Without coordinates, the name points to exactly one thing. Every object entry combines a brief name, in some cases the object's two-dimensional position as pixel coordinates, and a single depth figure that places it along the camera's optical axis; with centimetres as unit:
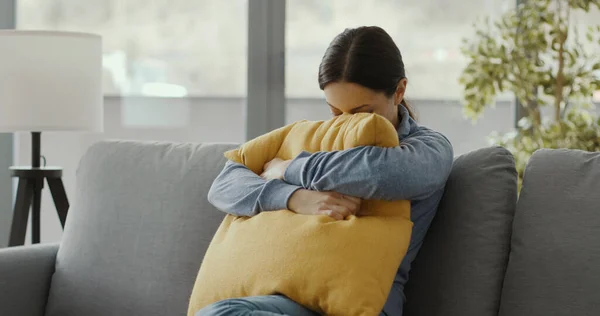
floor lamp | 293
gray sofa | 186
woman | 181
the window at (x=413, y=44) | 377
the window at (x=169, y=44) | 379
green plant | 346
